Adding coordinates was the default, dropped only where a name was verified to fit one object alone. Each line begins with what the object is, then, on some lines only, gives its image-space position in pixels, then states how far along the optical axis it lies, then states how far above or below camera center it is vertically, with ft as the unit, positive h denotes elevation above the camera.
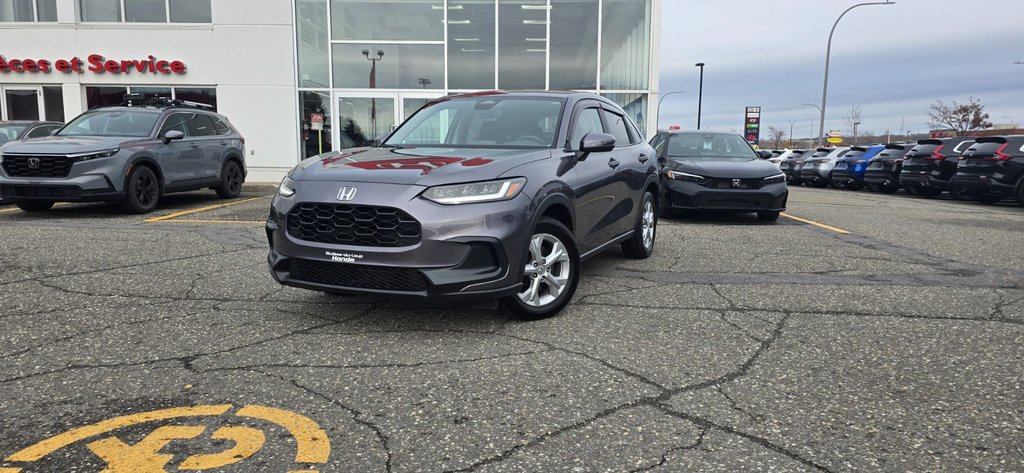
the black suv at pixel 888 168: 64.75 -2.24
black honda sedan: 31.65 -1.91
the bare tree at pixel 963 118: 182.39 +7.65
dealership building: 61.62 +7.73
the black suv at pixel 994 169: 47.57 -1.62
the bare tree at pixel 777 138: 311.41 +3.15
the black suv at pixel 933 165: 55.93 -1.62
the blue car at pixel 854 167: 70.90 -2.29
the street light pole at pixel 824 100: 104.94 +7.06
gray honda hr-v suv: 12.56 -1.43
